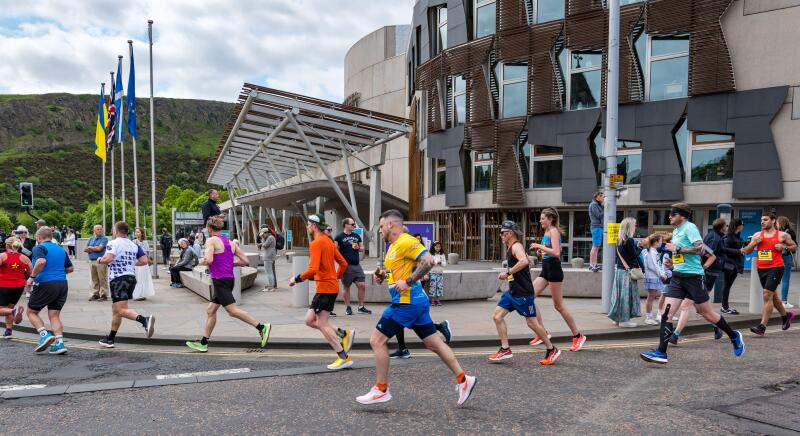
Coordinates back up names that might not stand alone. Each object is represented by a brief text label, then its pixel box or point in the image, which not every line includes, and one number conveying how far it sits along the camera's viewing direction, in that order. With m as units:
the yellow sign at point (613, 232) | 10.14
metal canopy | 22.41
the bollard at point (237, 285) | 11.92
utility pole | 10.68
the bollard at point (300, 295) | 11.75
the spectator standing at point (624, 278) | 8.86
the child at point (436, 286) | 11.72
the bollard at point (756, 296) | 10.56
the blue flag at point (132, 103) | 21.95
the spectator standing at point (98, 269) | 12.55
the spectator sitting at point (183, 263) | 16.83
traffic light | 18.91
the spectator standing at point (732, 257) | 10.61
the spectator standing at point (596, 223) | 13.61
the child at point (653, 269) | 9.67
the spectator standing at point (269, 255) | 14.58
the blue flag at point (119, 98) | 23.44
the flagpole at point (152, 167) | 20.23
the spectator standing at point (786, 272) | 10.82
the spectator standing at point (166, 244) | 24.62
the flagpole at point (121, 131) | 25.47
